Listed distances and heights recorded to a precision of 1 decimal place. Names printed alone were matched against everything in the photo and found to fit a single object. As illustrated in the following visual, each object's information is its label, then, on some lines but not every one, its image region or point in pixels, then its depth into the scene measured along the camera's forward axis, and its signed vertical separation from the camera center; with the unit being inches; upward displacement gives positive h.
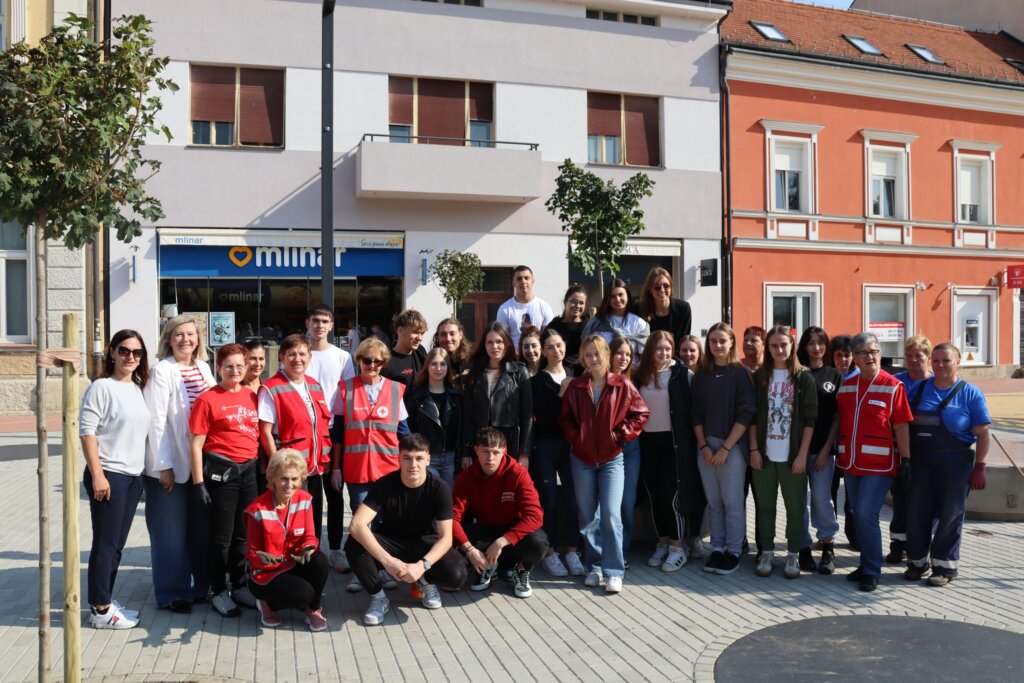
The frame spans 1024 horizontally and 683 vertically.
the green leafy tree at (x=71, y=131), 173.2 +44.1
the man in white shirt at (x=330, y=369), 250.1 -8.1
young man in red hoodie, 221.0 -46.2
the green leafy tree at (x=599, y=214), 585.9 +88.2
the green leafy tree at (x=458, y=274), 665.0 +53.3
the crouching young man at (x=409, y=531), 207.9 -47.4
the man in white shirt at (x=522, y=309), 297.3 +11.6
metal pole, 335.6 +80.8
